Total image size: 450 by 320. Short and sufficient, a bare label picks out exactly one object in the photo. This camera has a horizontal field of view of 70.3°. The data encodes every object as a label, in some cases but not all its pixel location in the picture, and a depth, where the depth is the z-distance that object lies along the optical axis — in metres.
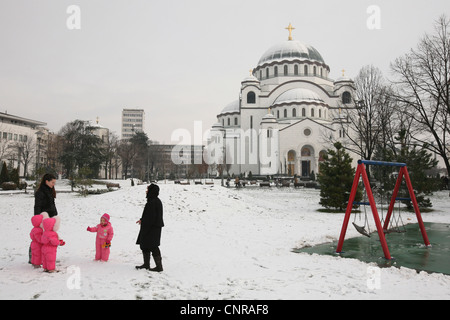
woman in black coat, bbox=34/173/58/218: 5.90
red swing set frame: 7.24
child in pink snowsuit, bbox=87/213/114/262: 6.35
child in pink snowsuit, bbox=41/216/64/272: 5.46
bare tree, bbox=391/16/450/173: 17.83
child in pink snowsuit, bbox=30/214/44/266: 5.56
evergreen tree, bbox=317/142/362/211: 16.61
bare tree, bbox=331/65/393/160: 23.88
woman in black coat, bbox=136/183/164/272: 5.77
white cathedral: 54.75
